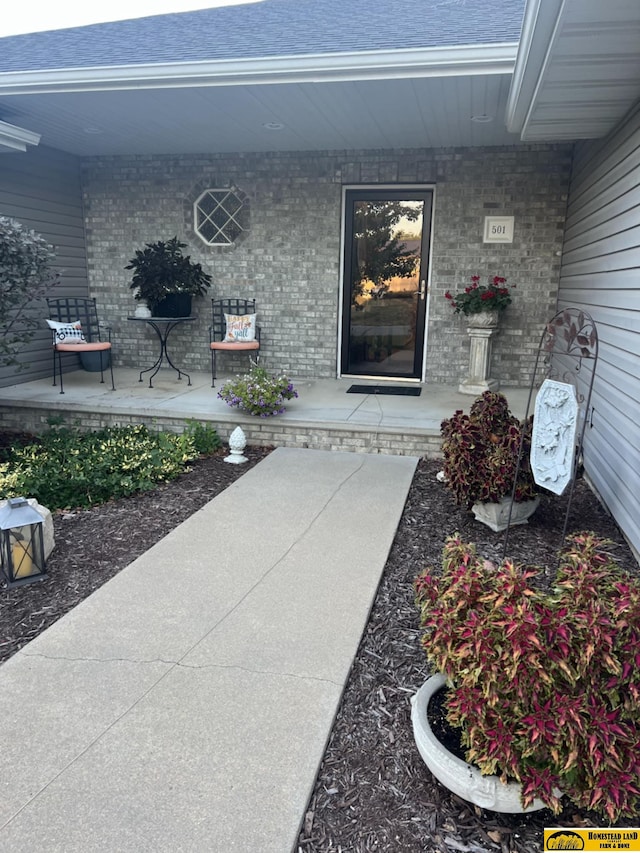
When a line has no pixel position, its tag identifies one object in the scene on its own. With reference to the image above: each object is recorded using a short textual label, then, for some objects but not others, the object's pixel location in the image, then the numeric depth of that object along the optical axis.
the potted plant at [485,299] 5.64
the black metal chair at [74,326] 5.61
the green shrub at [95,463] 3.74
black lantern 2.65
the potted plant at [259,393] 4.80
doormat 5.86
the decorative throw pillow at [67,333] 5.85
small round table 6.09
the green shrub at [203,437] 4.68
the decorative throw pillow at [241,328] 6.24
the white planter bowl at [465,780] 1.49
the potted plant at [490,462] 3.14
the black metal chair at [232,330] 5.95
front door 6.18
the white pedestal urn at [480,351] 5.70
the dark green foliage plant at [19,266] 4.20
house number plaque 5.93
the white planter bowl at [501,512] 3.26
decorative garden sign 2.74
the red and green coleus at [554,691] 1.41
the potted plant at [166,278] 6.03
